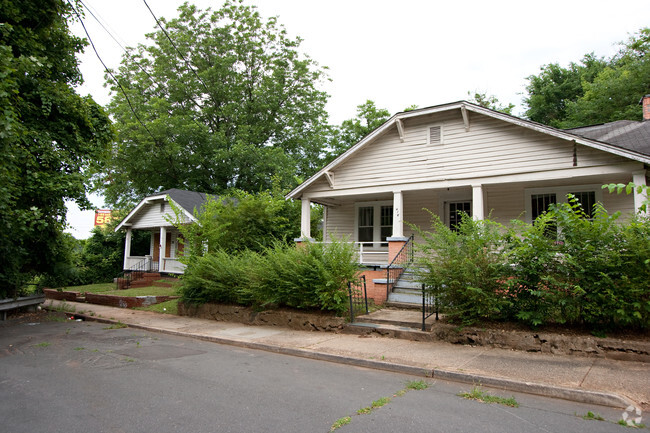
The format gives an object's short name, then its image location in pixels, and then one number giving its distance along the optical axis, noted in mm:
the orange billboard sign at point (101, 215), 43925
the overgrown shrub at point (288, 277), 9422
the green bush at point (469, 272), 7367
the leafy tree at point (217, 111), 28859
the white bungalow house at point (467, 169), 11094
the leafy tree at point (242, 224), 13570
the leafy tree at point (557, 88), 33344
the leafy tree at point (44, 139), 10302
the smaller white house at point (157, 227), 23297
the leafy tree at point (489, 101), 32750
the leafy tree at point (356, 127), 30266
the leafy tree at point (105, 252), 25453
